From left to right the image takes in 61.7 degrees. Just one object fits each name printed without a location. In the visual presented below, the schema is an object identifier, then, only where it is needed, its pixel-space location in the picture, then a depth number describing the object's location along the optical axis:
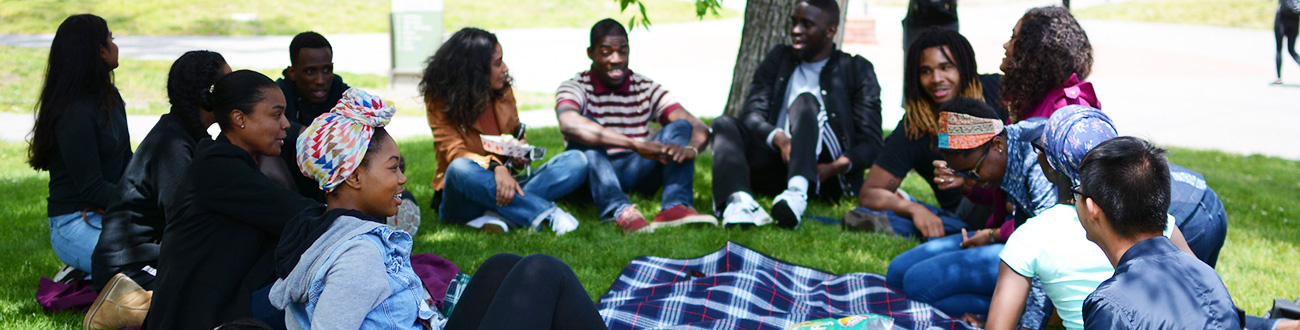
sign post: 13.24
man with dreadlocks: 5.95
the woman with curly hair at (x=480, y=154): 6.08
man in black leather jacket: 6.52
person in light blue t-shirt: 3.53
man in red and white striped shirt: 6.42
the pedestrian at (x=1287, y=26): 14.14
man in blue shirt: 2.61
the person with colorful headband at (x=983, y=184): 4.39
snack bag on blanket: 3.66
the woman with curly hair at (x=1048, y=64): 4.72
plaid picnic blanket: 4.42
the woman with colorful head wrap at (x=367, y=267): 2.69
